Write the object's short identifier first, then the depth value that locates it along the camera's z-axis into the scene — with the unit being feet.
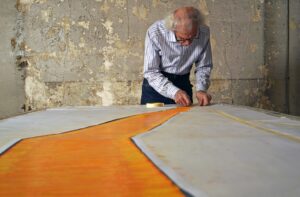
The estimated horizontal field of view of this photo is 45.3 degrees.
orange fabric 1.99
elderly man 8.32
